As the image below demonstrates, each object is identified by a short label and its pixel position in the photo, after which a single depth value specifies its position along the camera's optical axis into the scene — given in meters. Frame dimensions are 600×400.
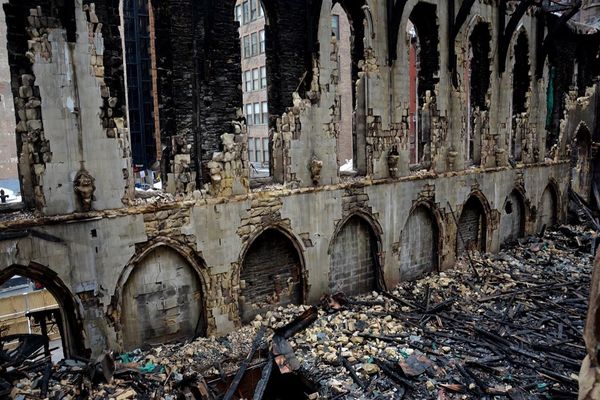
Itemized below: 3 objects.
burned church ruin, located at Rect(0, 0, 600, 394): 7.75
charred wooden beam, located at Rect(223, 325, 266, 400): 8.10
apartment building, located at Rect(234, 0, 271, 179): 29.32
